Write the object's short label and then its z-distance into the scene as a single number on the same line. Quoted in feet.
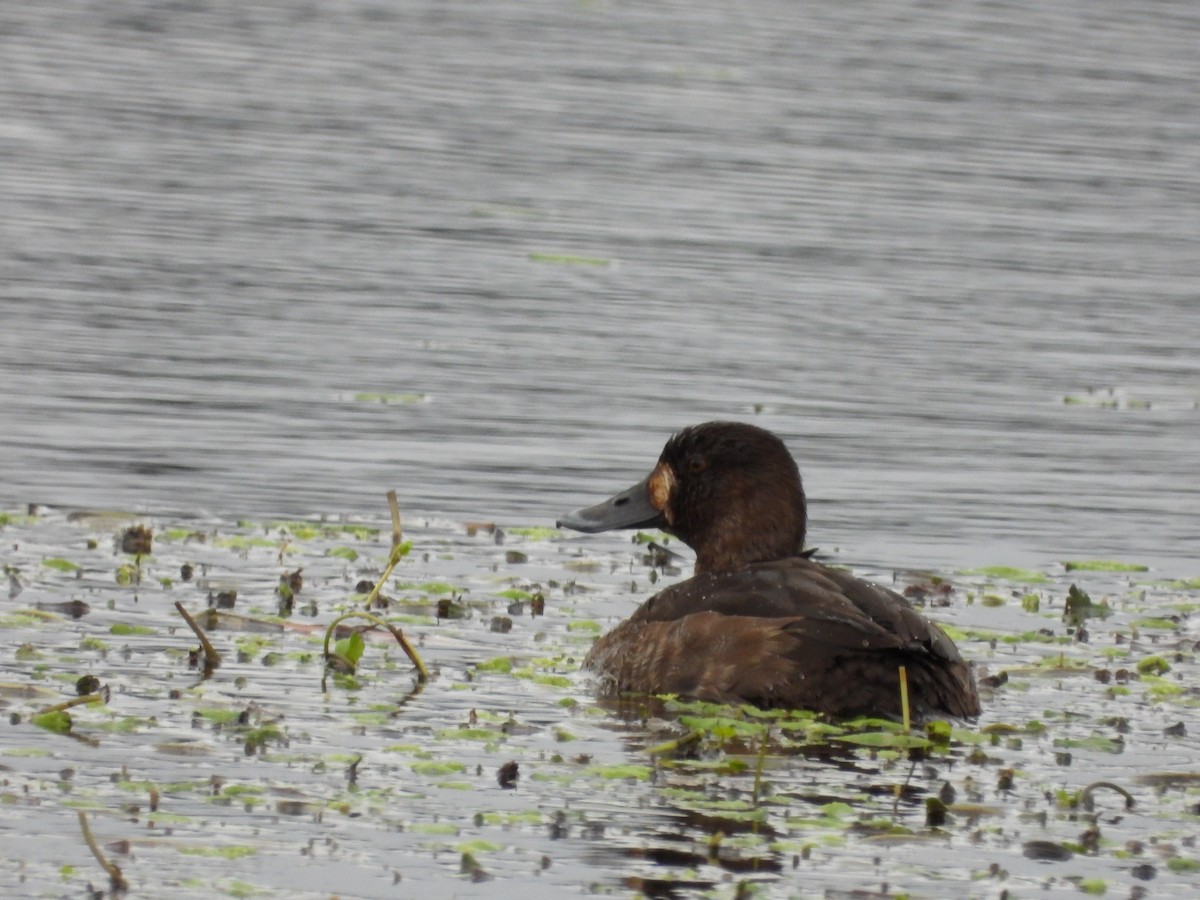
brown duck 61.93
